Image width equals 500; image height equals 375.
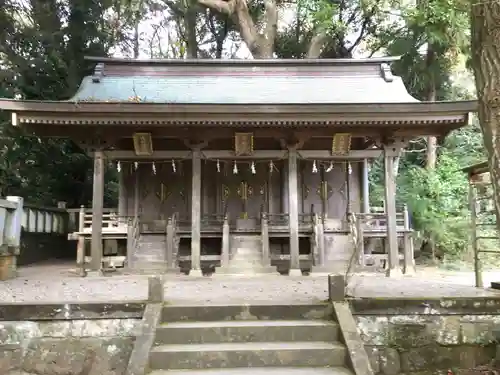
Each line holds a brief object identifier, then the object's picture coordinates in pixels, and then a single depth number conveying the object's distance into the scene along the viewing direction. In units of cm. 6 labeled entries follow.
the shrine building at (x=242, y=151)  962
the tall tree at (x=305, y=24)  1955
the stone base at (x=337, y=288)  556
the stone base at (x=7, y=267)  964
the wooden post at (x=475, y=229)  723
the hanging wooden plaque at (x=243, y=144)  1064
